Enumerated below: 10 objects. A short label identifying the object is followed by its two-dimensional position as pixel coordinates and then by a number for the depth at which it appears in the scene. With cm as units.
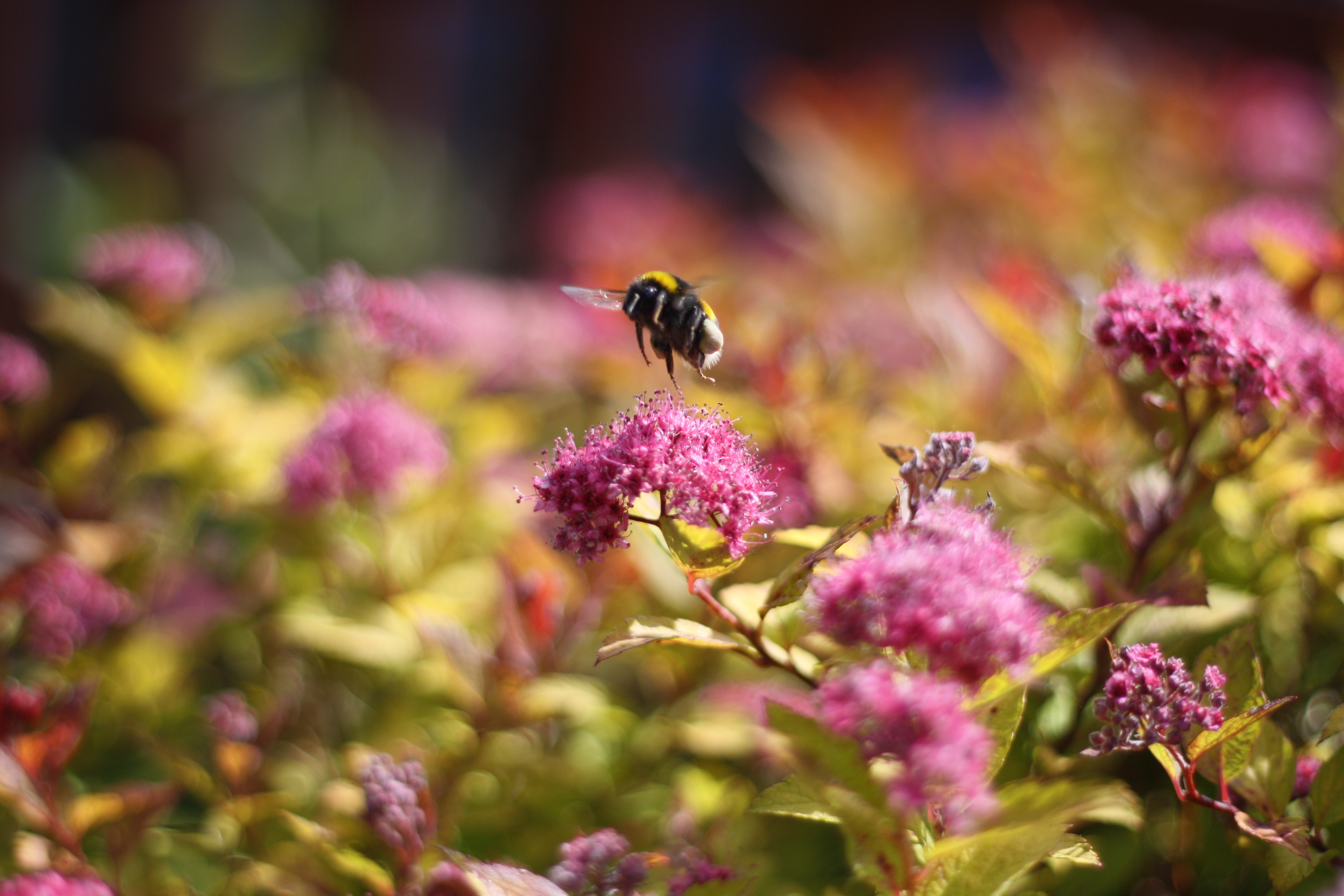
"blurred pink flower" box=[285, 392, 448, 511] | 58
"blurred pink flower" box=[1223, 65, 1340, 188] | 96
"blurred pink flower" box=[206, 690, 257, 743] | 55
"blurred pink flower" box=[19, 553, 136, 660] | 59
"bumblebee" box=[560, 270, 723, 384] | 55
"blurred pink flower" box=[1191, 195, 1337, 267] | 58
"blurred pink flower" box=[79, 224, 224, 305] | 66
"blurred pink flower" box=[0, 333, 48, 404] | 61
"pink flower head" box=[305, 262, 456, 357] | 60
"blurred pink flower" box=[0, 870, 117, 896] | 47
